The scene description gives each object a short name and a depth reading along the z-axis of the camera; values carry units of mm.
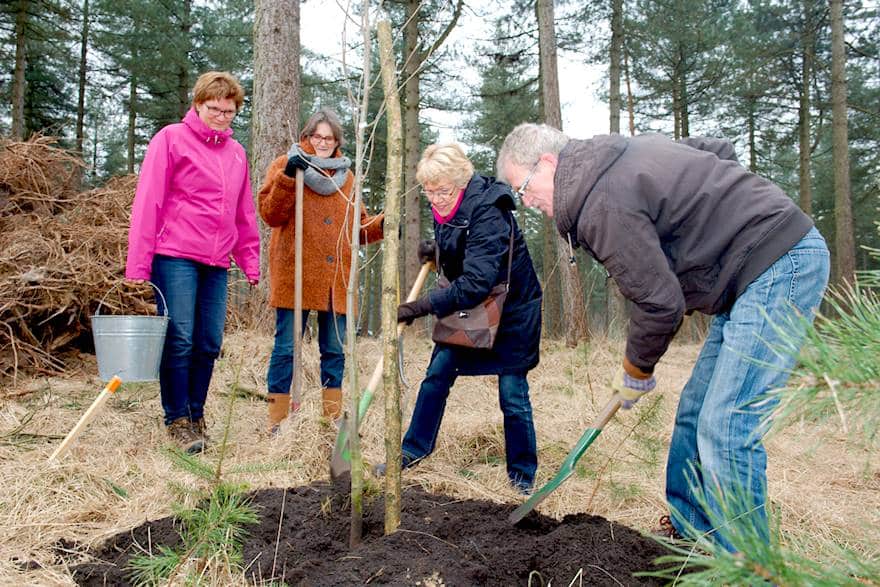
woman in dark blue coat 3225
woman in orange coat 3973
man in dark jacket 2000
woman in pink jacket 3590
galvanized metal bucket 3275
